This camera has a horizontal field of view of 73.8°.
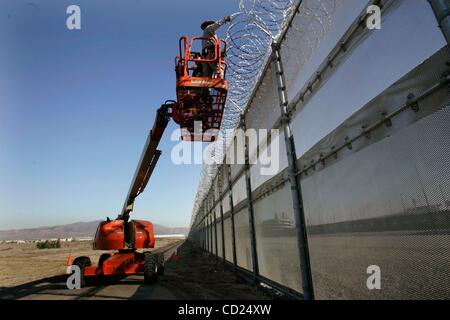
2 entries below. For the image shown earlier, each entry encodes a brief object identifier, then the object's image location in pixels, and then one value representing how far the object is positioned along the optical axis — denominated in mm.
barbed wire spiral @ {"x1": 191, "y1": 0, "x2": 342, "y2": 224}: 3795
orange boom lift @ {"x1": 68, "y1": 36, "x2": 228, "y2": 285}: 6645
